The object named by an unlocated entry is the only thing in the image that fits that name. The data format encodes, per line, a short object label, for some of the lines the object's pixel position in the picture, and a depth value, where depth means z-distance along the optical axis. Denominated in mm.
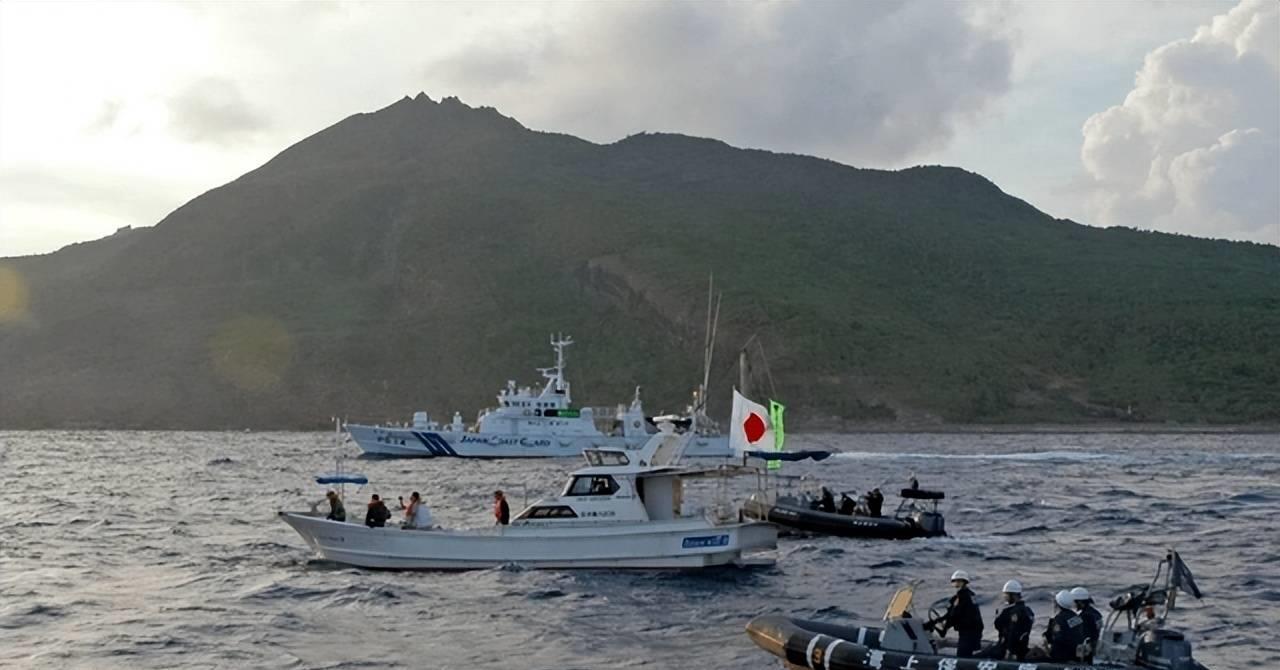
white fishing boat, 32531
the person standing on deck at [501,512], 33219
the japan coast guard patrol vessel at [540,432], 92438
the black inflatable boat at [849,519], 40875
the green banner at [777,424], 35875
